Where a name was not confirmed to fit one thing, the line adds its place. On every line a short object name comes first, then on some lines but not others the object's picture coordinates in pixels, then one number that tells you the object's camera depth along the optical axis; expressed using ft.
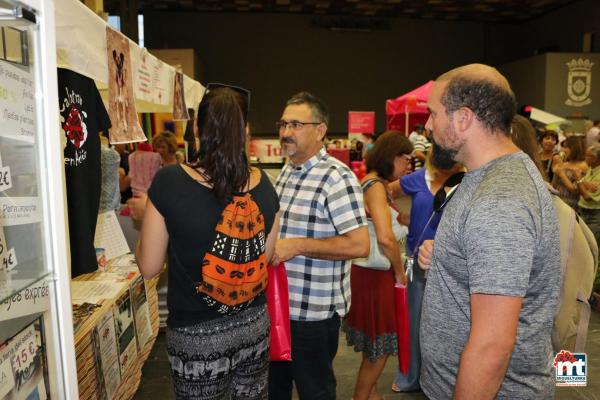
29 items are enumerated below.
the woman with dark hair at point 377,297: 8.23
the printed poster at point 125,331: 8.28
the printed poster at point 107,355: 7.21
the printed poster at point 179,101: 10.61
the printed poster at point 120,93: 5.77
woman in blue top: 8.29
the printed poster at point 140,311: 9.32
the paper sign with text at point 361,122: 37.50
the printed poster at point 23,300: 2.86
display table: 6.81
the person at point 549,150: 20.54
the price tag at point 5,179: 2.83
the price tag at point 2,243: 2.86
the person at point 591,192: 16.31
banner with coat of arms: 42.16
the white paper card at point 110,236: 7.31
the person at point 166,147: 17.04
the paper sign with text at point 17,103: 2.79
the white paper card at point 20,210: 2.88
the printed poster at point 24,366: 2.89
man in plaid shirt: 6.24
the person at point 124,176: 16.34
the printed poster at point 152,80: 7.30
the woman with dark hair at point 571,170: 17.44
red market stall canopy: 26.94
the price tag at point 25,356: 2.99
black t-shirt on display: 4.84
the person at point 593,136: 23.02
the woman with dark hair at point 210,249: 4.51
